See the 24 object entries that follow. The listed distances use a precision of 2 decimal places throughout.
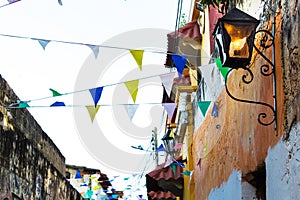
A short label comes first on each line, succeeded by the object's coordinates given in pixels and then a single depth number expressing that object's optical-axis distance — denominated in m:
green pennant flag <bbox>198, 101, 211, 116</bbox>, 7.34
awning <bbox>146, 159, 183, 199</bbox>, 12.65
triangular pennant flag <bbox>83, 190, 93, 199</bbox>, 20.40
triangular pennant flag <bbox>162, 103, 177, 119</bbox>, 7.54
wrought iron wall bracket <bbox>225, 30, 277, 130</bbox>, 4.80
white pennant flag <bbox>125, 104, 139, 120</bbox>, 7.34
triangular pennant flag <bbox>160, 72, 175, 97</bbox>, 6.94
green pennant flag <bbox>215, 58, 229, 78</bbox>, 6.14
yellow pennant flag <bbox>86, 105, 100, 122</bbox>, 7.02
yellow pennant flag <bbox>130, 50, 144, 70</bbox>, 6.18
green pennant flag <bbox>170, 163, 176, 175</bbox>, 12.72
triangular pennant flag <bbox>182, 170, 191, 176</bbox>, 11.57
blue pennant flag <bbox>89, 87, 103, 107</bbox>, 6.69
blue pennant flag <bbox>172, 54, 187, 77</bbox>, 6.50
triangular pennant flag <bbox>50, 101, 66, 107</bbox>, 7.05
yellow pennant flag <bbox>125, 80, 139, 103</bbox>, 6.59
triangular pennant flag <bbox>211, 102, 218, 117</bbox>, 7.62
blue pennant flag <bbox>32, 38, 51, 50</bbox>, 6.09
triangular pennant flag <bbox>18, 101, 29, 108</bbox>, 7.56
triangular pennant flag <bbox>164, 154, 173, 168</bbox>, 13.27
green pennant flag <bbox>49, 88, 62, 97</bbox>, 6.81
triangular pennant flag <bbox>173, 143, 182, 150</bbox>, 13.65
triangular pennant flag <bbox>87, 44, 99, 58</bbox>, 6.18
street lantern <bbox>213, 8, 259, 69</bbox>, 4.77
